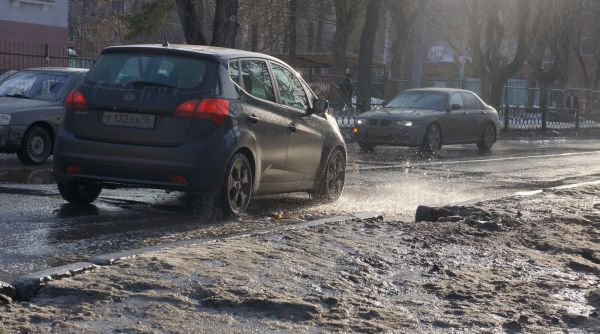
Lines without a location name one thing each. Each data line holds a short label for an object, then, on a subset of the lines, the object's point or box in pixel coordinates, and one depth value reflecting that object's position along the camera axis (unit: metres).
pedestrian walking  28.75
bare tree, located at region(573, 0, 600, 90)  56.84
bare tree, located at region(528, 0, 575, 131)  42.28
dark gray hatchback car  8.80
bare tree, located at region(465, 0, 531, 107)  40.66
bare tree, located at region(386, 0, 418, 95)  49.47
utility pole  31.58
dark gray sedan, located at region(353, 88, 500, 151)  21.64
